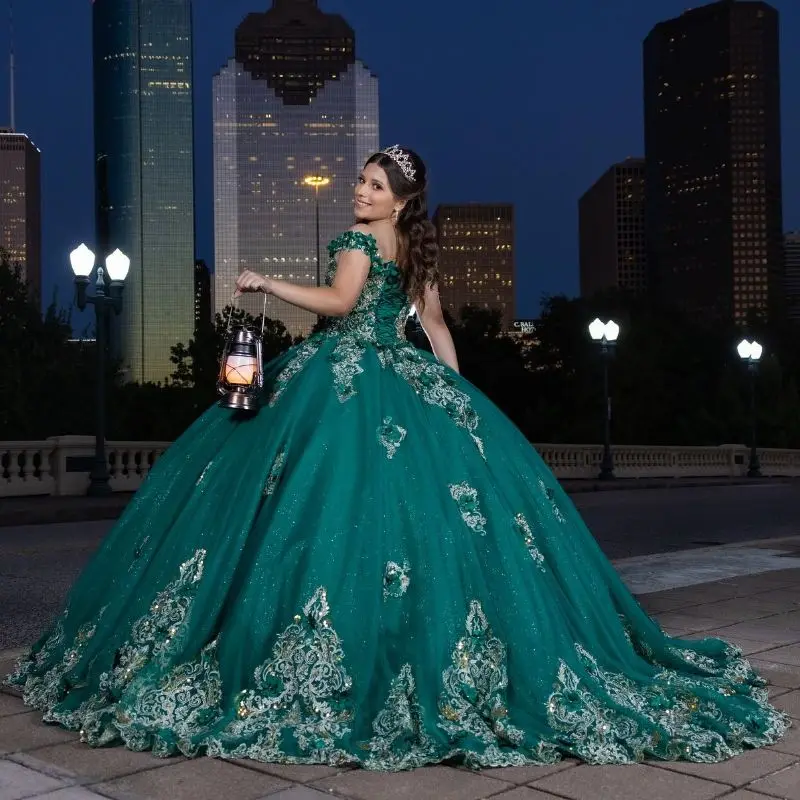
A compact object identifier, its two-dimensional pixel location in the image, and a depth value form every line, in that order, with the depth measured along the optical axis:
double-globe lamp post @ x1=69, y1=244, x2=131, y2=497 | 17.80
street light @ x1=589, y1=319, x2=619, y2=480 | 27.14
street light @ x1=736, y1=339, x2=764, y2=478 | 32.31
